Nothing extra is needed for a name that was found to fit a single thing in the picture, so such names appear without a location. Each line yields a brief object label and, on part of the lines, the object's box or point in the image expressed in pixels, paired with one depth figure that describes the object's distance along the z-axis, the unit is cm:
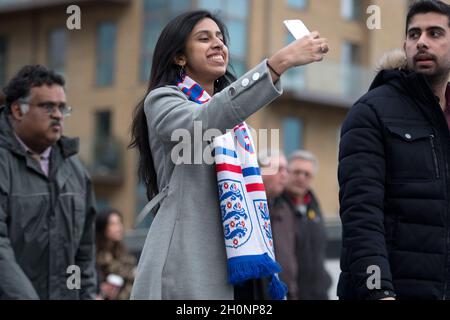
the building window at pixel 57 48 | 3575
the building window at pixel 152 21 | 3291
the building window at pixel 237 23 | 3192
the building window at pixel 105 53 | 3428
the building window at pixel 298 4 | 3375
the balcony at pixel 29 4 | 3484
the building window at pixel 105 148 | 3459
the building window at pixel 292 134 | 3392
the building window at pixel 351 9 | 3544
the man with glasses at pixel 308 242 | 895
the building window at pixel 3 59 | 3703
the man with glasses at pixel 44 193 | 624
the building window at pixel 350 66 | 3509
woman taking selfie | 419
